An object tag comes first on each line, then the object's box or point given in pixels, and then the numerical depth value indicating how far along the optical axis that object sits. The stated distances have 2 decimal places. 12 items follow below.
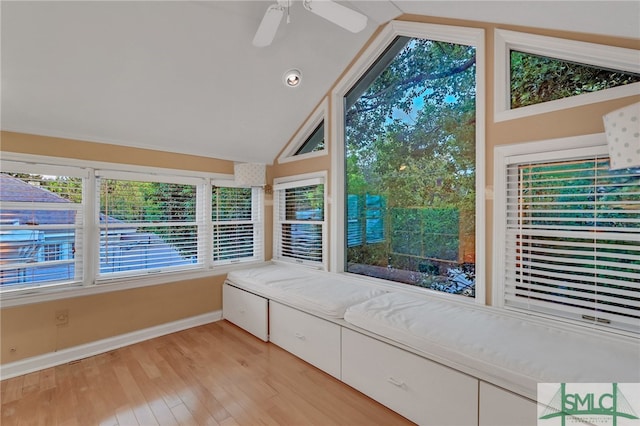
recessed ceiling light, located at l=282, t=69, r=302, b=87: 2.96
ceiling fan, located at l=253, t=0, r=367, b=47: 1.77
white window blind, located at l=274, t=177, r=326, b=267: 3.60
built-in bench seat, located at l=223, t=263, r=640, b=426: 1.48
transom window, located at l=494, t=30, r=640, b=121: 1.72
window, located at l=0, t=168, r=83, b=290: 2.46
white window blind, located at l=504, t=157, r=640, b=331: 1.71
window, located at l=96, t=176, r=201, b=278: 2.96
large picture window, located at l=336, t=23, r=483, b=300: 2.43
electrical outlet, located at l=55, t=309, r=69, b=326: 2.66
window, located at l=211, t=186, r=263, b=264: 3.73
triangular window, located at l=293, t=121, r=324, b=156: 3.67
